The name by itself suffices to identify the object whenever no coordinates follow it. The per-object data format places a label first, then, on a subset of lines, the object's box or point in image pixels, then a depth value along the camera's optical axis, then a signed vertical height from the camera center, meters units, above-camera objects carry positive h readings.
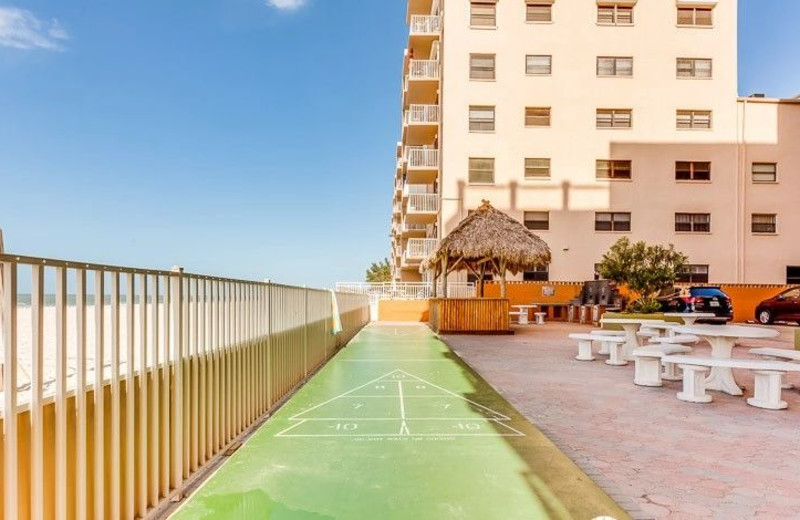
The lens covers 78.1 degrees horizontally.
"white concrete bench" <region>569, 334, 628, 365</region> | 9.96 -1.76
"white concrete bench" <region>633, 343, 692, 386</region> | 7.85 -1.65
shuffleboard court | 3.54 -1.78
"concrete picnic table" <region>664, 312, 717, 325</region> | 12.60 -1.37
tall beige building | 25.80 +6.87
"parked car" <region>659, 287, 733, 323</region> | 18.30 -1.48
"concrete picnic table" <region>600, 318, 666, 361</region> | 10.95 -1.60
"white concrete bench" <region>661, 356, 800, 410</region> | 6.45 -1.55
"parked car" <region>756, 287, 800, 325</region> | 19.83 -1.83
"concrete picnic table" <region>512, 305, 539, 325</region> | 21.58 -2.29
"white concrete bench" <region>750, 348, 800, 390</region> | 7.34 -1.40
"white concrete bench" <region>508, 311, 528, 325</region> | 21.56 -2.33
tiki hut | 16.86 +0.72
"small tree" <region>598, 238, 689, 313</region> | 14.97 -0.15
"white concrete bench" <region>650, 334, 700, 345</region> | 9.43 -1.46
